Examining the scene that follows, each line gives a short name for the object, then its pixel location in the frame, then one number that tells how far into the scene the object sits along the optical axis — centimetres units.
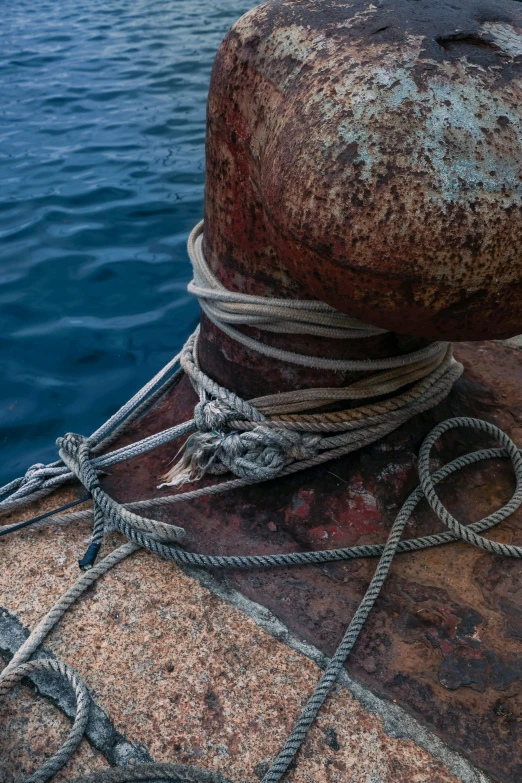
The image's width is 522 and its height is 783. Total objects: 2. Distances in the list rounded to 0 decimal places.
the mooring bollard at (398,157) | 118
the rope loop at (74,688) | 132
